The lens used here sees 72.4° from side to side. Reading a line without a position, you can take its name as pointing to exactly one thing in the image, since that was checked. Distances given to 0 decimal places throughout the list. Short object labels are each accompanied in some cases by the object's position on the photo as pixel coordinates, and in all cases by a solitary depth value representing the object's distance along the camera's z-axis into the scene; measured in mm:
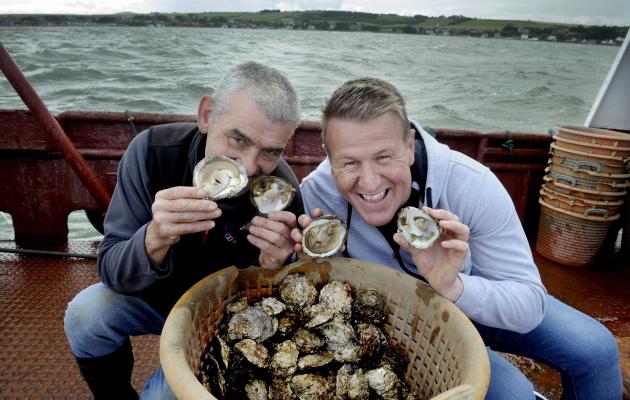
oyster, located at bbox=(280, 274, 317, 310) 1678
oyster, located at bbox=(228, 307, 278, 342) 1553
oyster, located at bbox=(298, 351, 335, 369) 1584
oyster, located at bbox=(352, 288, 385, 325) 1673
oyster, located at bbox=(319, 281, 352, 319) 1674
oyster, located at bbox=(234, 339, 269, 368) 1535
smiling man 1575
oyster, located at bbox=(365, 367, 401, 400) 1521
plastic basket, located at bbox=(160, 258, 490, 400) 1147
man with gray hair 1539
